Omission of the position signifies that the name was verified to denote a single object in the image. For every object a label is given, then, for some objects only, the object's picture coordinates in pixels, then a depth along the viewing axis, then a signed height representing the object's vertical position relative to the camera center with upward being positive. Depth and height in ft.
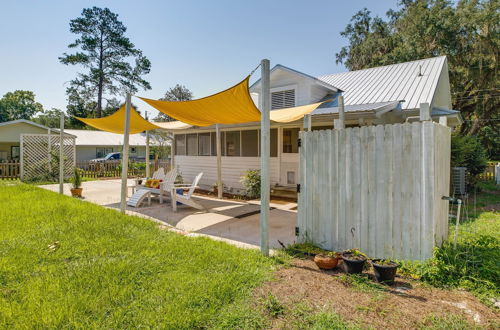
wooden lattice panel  49.08 +0.80
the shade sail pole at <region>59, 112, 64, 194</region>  31.32 +0.95
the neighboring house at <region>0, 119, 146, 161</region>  68.85 +6.44
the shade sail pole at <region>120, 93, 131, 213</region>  22.07 +0.60
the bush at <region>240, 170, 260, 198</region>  32.19 -2.32
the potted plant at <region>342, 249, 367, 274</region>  11.37 -4.03
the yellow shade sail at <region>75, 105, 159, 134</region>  27.82 +4.39
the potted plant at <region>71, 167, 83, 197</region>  32.71 -2.76
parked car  83.23 +1.92
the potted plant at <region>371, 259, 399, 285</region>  10.60 -4.14
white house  29.94 +5.11
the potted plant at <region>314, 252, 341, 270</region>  12.04 -4.19
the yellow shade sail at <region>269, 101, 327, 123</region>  23.37 +4.37
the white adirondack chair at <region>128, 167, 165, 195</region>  31.27 -1.45
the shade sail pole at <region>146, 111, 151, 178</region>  40.42 +1.04
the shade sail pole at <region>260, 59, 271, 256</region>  13.84 +0.97
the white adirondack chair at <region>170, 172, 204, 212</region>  24.35 -3.22
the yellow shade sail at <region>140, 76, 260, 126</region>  18.69 +4.23
